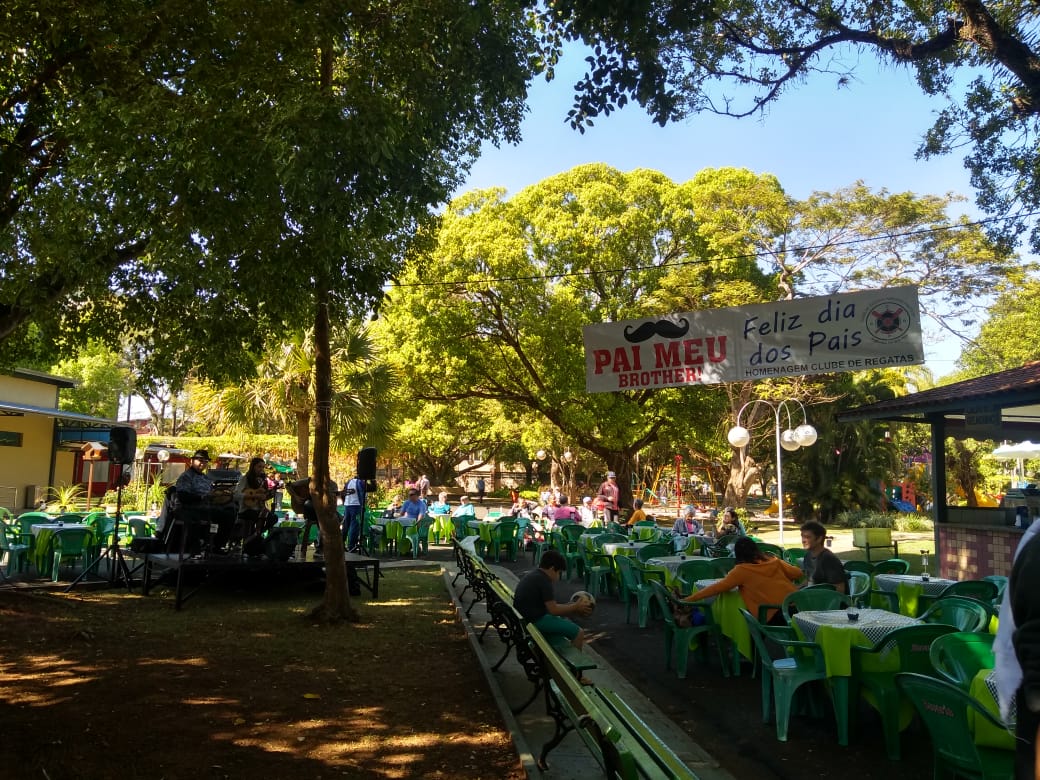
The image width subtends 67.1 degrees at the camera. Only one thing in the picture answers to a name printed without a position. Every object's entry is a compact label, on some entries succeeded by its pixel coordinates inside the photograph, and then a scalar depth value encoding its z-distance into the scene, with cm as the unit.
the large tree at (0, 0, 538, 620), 596
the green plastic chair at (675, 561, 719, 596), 753
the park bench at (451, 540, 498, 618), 780
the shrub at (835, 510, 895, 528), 2366
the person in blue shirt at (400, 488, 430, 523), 1645
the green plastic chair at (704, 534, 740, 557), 1010
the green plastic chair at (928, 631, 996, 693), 396
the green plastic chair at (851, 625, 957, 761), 454
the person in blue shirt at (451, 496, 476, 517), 1786
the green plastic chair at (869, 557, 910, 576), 820
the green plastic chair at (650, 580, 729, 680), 646
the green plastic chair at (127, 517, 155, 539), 1257
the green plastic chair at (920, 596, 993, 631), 521
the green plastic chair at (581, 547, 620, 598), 1077
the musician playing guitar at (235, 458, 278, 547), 1098
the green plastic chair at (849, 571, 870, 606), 667
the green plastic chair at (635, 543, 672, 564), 957
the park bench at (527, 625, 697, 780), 286
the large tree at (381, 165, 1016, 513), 2203
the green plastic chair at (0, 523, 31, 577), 1170
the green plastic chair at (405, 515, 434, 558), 1566
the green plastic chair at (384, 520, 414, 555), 1579
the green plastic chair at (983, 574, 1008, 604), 629
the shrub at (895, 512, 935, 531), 2457
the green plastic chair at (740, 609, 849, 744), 477
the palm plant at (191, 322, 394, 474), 1877
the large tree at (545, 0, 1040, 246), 557
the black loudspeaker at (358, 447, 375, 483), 1175
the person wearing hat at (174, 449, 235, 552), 980
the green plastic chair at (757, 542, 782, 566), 981
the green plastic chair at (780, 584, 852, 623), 576
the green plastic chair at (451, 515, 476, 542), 1599
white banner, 936
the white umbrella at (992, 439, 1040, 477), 1986
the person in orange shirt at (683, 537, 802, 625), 604
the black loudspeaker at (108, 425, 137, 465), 1046
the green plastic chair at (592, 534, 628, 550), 1146
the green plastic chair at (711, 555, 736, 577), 781
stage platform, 955
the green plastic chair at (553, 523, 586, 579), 1271
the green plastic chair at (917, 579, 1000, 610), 639
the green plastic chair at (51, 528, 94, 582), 1093
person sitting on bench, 551
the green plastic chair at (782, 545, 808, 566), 948
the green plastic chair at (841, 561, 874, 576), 812
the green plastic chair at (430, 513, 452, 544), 1756
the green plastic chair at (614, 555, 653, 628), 834
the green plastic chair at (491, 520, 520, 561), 1546
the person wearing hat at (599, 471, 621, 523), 1681
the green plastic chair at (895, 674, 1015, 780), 329
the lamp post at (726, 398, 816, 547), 1672
